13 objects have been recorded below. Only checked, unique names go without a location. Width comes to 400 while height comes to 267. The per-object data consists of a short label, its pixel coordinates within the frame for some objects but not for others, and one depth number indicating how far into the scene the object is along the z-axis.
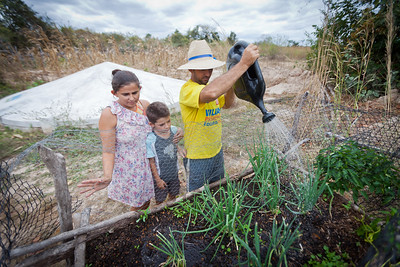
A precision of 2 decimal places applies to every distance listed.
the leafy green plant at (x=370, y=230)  1.04
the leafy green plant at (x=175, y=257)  1.05
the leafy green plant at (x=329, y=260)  0.98
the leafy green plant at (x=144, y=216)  1.35
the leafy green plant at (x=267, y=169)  1.31
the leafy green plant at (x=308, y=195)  1.19
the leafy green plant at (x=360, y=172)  1.17
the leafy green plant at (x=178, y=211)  1.38
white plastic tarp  4.29
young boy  1.73
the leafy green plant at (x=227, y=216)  1.14
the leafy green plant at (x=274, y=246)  0.91
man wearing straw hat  1.20
